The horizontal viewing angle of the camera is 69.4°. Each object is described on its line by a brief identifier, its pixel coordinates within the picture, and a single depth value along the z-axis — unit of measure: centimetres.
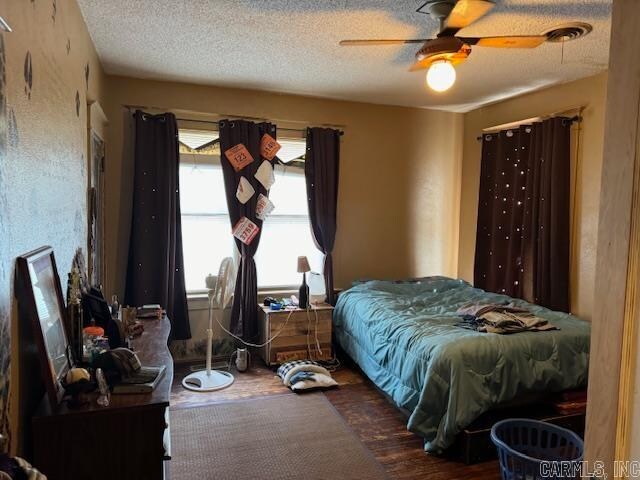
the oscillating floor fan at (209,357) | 355
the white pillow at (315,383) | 353
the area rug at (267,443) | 250
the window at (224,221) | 414
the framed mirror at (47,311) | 142
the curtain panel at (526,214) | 374
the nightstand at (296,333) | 400
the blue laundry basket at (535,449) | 209
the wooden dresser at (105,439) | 147
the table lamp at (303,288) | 405
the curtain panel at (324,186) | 437
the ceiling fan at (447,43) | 226
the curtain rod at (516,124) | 366
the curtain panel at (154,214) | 386
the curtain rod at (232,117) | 390
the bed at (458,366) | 260
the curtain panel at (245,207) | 410
